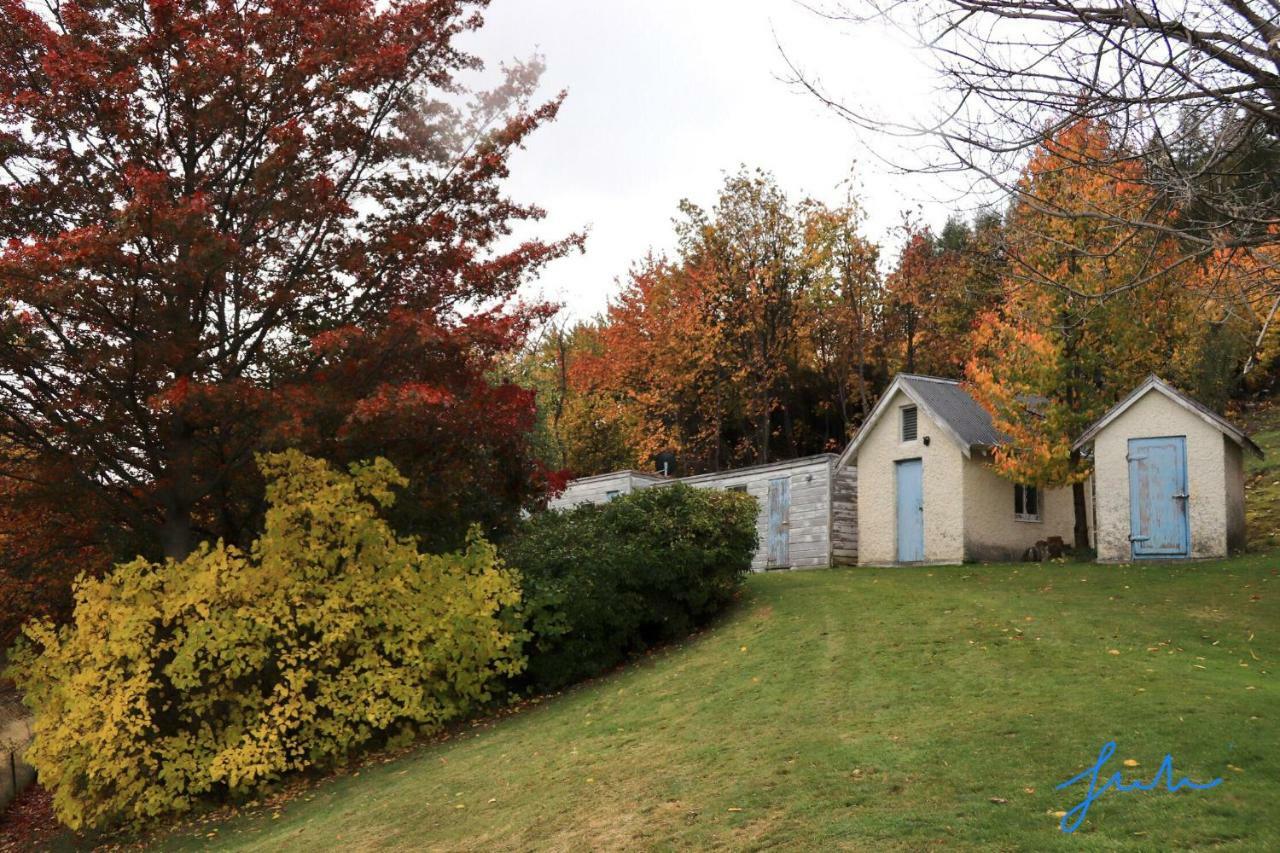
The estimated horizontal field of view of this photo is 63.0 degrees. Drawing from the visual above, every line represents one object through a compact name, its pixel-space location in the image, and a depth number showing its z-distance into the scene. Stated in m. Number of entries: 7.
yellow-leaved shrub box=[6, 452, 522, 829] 10.73
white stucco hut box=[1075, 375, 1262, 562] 18.98
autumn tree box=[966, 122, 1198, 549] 20.11
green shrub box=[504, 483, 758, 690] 13.91
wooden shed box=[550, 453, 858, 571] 23.50
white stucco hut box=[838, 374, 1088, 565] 22.42
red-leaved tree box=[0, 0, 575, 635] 11.07
